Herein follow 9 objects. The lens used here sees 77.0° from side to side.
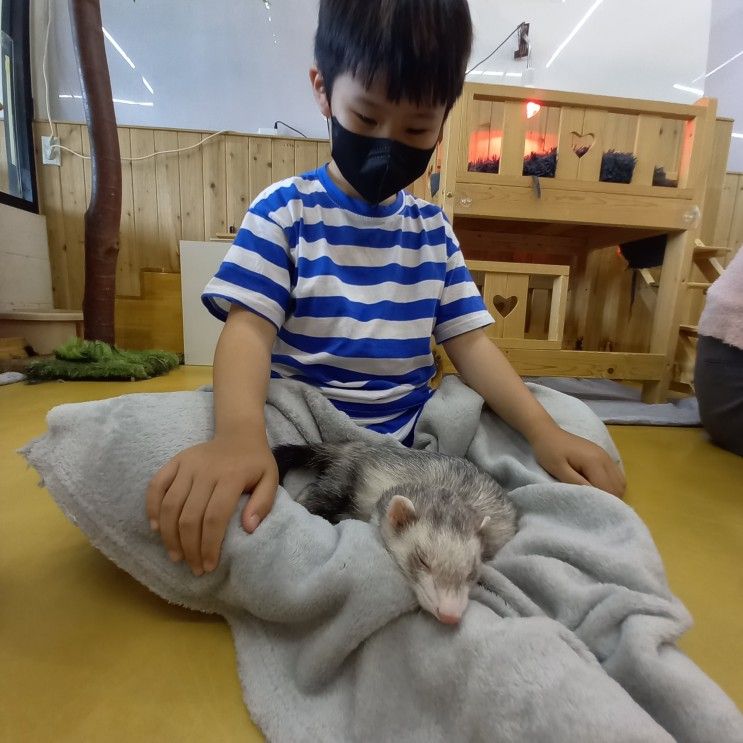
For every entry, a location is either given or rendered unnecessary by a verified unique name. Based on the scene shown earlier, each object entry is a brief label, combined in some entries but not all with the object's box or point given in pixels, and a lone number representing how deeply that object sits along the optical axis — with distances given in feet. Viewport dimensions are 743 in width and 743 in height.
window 7.16
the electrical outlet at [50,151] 7.64
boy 1.41
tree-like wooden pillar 6.06
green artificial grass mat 5.21
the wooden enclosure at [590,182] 4.36
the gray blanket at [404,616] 0.94
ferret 1.32
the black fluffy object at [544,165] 4.46
